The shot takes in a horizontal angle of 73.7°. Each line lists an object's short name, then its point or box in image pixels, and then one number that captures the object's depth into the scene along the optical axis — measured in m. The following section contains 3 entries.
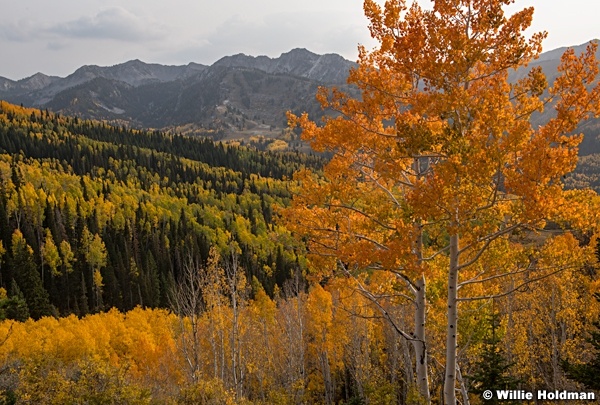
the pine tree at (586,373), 14.22
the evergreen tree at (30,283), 74.31
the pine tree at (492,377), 17.12
